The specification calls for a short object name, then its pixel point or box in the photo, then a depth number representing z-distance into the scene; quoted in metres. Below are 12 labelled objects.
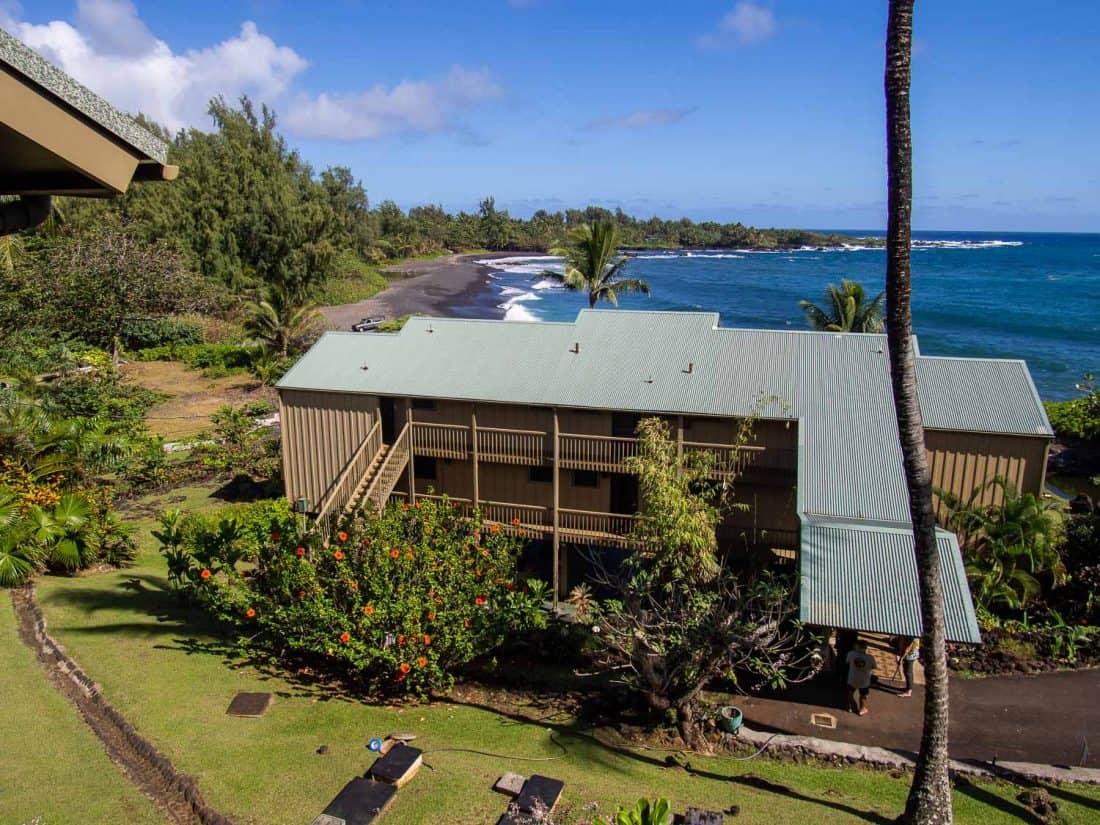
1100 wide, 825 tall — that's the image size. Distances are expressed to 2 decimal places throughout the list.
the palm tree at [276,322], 39.81
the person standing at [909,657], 14.25
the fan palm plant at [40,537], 14.90
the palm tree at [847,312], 33.19
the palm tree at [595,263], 36.25
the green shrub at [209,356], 41.25
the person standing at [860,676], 12.95
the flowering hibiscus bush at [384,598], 11.98
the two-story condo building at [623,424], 16.56
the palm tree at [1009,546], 15.93
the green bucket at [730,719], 12.06
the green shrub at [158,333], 43.12
